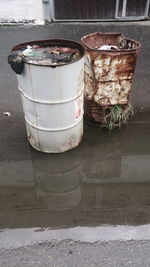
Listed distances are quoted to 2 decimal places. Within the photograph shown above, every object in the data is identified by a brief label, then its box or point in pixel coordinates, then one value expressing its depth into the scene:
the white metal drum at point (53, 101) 2.93
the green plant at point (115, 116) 3.85
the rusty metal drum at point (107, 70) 3.42
